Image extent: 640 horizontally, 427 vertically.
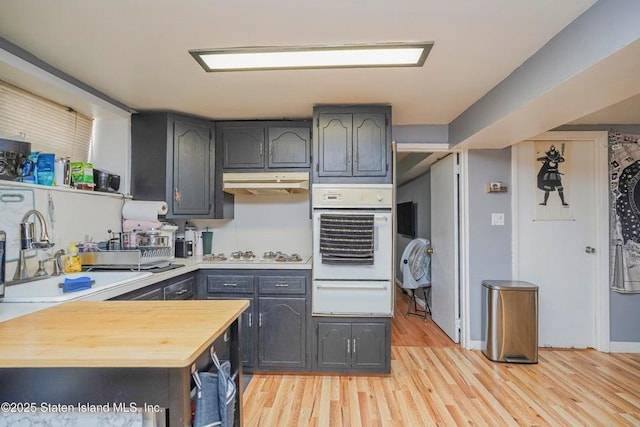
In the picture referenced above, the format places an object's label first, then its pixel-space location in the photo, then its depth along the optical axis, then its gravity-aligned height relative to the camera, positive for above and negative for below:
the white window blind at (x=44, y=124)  2.05 +0.67
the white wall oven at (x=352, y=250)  2.58 -0.24
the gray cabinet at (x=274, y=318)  2.67 -0.82
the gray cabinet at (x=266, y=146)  2.97 +0.67
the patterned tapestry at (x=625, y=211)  3.04 +0.08
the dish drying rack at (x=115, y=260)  2.26 -0.28
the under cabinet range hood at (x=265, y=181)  2.89 +0.34
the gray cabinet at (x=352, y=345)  2.61 -1.01
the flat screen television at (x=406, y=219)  5.27 +0.00
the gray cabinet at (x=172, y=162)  2.79 +0.50
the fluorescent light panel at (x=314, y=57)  1.78 +0.93
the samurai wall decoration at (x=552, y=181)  3.15 +0.36
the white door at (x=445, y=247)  3.31 -0.30
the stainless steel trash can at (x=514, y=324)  2.88 -0.93
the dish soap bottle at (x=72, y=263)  2.19 -0.30
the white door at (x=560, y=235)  3.14 -0.16
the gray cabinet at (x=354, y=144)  2.68 +0.62
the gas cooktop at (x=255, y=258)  2.83 -0.35
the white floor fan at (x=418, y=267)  4.20 -0.63
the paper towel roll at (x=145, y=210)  2.72 +0.07
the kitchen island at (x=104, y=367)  0.86 -0.40
